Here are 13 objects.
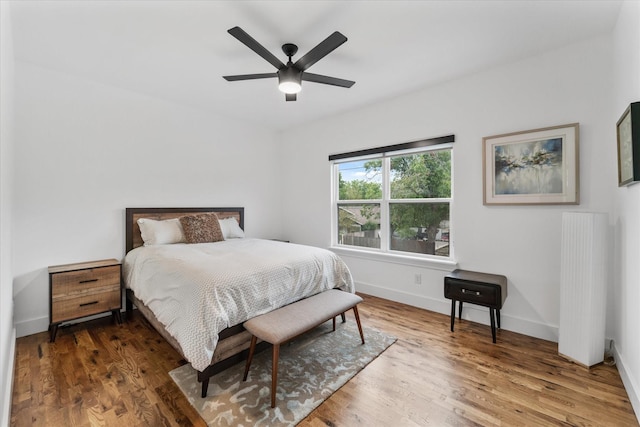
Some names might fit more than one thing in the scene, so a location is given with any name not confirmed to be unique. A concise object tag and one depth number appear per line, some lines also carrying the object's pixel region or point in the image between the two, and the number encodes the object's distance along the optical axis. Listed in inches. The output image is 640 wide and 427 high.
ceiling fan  71.6
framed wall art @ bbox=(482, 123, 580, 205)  93.4
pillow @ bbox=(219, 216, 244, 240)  149.0
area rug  63.6
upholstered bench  68.1
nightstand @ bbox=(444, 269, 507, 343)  95.4
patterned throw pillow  130.3
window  127.7
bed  69.3
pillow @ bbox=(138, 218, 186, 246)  123.8
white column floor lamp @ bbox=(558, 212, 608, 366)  80.4
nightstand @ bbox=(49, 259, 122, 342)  98.6
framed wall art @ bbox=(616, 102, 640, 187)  61.0
